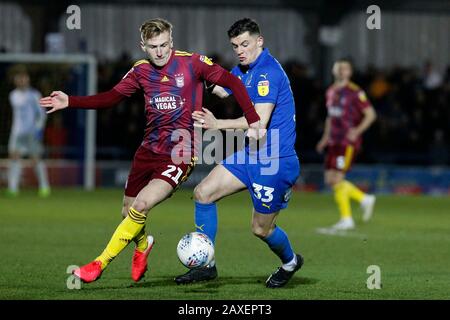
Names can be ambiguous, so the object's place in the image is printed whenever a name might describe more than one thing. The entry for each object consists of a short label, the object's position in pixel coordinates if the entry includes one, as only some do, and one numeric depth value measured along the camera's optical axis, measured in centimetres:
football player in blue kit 1800
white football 1719
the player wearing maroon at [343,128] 3011
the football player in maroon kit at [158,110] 1744
